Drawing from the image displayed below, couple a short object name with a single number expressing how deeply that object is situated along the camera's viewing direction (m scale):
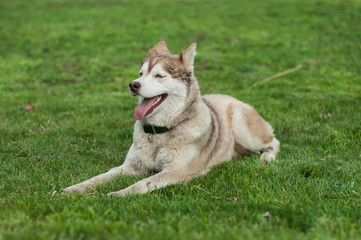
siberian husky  4.95
